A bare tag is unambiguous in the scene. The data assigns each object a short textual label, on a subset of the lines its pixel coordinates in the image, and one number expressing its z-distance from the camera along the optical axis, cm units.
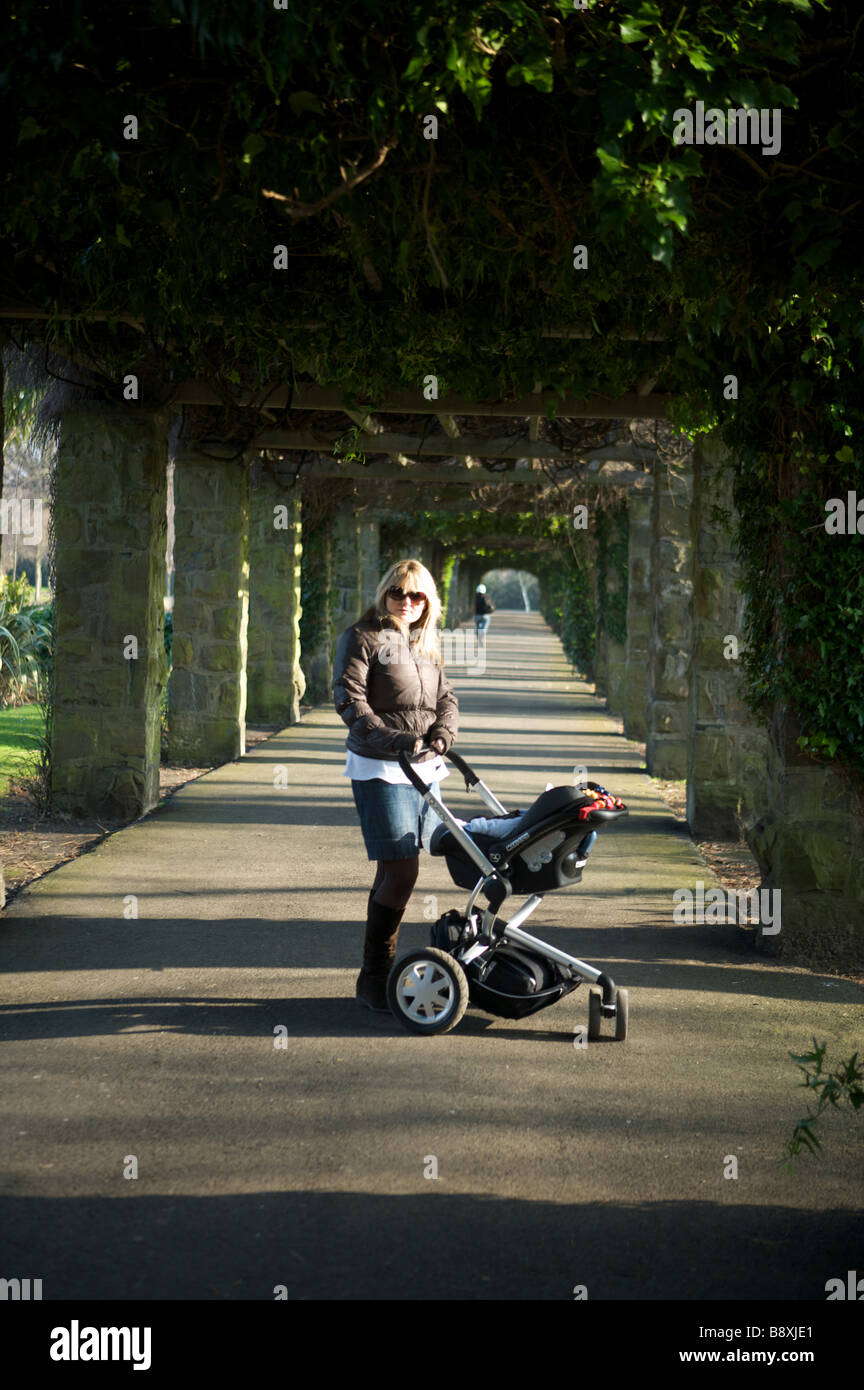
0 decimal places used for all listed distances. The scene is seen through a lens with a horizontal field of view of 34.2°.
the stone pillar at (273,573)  1809
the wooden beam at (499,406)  1052
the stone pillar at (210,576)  1431
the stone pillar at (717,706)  1102
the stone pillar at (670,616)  1405
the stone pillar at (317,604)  2070
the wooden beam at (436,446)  1358
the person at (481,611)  4119
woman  568
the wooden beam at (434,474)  1677
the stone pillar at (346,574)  2309
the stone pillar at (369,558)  2681
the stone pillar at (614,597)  2123
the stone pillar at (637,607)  1850
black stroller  540
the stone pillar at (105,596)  1062
